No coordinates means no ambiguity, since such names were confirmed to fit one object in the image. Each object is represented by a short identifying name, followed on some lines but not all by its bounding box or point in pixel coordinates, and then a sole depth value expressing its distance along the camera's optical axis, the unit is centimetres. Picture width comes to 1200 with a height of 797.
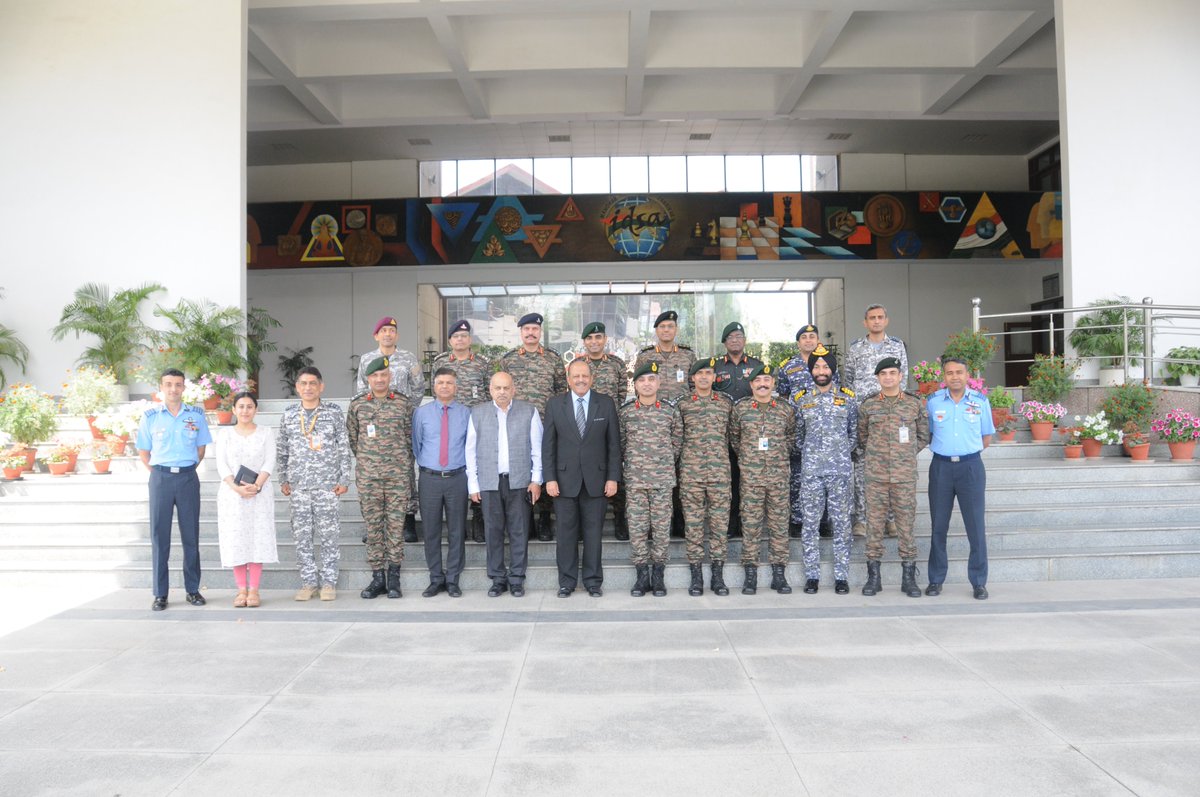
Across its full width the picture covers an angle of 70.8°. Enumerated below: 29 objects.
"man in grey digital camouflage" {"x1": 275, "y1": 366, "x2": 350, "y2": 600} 568
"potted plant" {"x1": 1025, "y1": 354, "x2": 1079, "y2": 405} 884
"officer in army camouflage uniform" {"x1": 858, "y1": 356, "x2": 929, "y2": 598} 568
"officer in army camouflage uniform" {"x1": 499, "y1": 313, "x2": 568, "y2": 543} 648
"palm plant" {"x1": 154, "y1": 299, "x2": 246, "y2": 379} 952
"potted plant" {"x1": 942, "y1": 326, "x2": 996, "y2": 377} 906
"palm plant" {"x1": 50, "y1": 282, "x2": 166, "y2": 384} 970
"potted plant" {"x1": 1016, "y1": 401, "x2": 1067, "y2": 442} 851
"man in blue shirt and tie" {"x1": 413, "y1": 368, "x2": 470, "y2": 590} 579
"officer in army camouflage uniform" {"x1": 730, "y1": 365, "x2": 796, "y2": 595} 576
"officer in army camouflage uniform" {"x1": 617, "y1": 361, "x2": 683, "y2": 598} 573
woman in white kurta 559
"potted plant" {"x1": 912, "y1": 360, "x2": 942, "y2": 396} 902
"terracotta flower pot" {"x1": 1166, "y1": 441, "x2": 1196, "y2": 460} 786
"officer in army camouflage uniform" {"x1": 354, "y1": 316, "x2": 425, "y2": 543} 634
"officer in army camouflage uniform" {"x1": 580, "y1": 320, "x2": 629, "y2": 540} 639
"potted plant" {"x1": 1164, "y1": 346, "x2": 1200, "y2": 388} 923
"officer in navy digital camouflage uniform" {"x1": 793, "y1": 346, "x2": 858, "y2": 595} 578
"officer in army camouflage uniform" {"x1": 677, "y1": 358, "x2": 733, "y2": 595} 577
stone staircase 616
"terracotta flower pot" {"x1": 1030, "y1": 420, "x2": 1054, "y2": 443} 851
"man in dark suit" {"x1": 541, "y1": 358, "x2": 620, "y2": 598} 571
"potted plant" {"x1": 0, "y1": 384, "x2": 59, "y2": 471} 822
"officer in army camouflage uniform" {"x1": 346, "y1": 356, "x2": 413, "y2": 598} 576
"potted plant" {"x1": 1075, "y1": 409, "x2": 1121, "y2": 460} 807
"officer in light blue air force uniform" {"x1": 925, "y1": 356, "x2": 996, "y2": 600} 566
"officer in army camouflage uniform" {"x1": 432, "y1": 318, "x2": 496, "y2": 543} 646
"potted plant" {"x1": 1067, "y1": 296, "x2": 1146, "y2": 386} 933
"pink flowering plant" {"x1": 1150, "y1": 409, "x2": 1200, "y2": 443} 785
